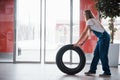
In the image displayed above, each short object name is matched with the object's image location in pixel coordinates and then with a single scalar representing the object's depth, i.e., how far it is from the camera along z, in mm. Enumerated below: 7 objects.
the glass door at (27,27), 8003
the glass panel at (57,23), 8028
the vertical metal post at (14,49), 7830
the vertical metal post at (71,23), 7858
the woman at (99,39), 5323
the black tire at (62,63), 5597
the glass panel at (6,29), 7841
